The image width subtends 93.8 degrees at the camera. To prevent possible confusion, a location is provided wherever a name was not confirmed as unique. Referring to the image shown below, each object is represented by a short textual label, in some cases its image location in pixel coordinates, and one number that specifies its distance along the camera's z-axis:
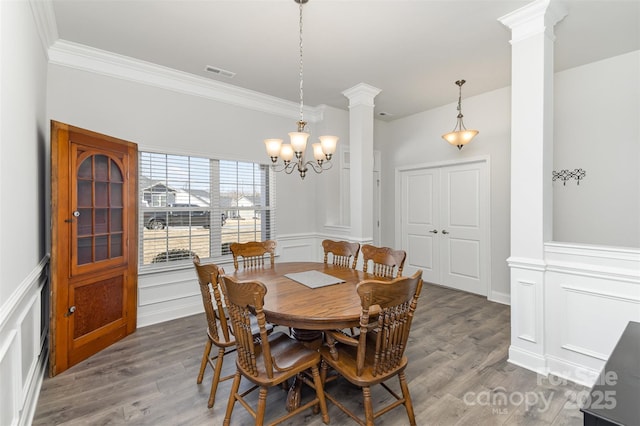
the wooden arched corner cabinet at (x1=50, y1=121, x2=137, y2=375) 2.46
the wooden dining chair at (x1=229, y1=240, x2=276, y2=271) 3.15
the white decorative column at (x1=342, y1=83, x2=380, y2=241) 4.16
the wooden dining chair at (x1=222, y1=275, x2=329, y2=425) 1.59
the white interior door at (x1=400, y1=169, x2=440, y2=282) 5.21
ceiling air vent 3.55
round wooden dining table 1.74
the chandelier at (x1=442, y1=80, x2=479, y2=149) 4.03
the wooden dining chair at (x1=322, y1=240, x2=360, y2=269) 3.06
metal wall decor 3.54
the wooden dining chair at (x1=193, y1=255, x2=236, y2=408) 1.95
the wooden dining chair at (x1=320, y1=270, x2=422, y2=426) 1.56
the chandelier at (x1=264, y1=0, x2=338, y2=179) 2.40
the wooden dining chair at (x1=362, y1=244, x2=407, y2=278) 2.61
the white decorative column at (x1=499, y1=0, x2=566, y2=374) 2.48
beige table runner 2.37
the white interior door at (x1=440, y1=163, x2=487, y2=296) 4.62
